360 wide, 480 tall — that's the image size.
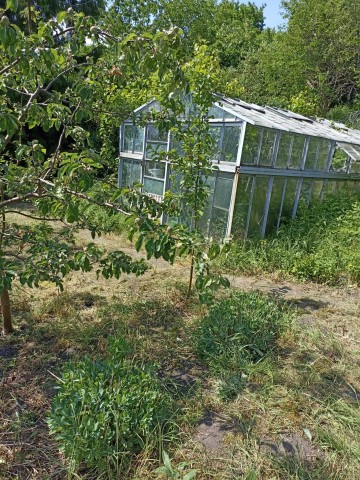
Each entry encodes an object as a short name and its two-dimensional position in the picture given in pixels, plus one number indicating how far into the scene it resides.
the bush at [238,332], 2.90
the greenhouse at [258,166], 6.07
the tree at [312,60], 14.47
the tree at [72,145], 1.76
